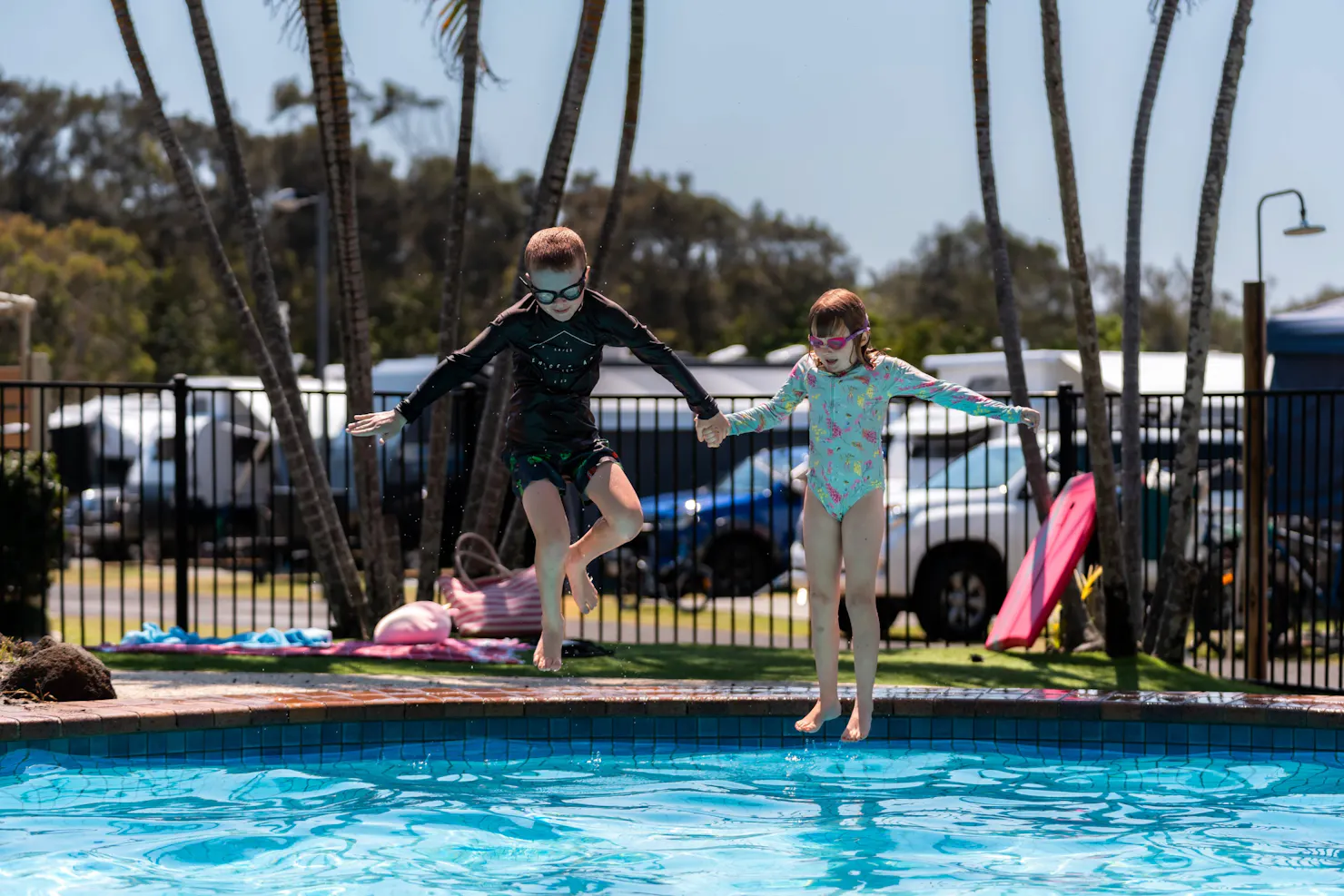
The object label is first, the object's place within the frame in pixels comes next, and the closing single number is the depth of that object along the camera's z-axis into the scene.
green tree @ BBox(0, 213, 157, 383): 56.19
